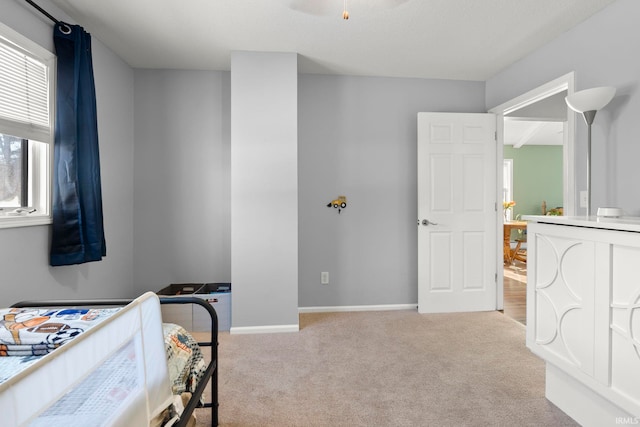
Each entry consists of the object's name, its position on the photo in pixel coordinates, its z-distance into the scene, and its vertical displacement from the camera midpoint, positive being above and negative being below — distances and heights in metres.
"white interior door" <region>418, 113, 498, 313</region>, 3.40 -0.03
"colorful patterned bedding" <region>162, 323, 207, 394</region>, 1.29 -0.62
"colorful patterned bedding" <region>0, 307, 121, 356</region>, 1.09 -0.41
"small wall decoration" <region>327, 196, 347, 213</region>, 3.47 +0.07
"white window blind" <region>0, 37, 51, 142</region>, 1.84 +0.68
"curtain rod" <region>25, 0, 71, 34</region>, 1.93 +1.19
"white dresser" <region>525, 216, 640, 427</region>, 1.35 -0.49
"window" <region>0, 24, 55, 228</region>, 1.86 +0.48
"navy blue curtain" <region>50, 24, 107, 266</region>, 2.14 +0.35
